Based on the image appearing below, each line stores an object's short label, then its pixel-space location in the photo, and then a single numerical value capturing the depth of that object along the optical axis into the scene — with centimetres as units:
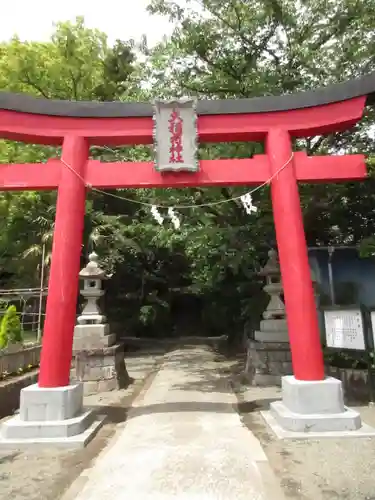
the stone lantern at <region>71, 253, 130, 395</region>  1047
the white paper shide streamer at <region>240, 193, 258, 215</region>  725
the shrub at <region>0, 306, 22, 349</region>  1059
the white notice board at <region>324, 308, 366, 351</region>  719
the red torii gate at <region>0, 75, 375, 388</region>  639
